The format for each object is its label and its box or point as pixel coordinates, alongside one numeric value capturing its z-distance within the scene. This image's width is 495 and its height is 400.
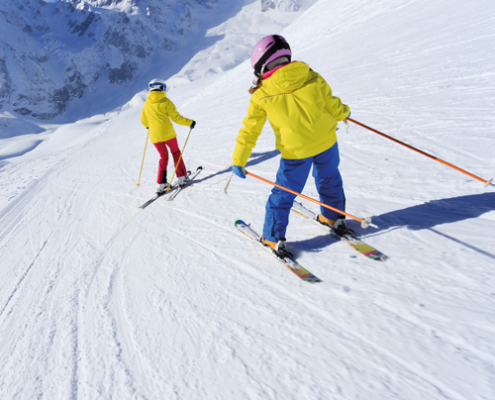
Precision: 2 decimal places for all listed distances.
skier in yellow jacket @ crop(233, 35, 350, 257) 2.32
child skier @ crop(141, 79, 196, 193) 5.44
